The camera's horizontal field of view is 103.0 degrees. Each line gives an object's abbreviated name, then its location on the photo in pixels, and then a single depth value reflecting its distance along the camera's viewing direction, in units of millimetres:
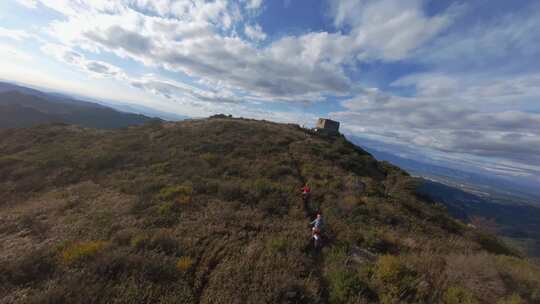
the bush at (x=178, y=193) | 9184
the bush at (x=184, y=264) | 4970
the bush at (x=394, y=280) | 4535
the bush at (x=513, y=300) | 4291
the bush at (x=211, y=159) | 15455
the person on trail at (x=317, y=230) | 6855
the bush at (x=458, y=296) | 4383
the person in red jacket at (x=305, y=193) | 10670
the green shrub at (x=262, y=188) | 10509
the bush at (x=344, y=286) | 4461
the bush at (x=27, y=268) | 4477
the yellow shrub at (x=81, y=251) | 4965
